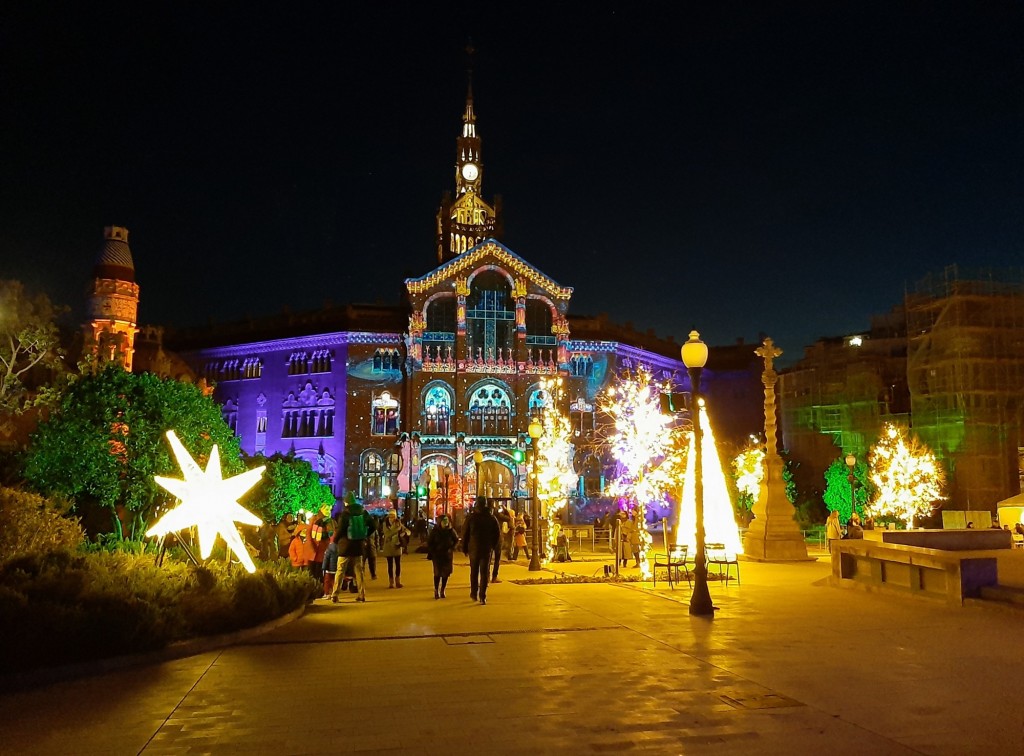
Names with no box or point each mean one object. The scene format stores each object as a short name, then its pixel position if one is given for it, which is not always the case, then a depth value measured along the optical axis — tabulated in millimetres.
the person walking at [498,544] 17984
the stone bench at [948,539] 16938
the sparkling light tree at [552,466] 27859
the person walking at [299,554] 16312
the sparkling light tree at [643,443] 24844
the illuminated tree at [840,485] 43906
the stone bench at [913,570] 13477
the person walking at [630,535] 22000
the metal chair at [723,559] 17016
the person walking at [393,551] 18422
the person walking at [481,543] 15000
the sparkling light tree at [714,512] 22672
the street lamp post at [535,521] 22109
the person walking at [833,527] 24953
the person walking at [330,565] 16281
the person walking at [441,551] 15906
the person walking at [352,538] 16125
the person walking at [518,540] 26078
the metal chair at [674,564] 16938
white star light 13836
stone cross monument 23578
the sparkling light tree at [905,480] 34375
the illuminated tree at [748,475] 31266
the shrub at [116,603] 9055
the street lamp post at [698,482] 12945
